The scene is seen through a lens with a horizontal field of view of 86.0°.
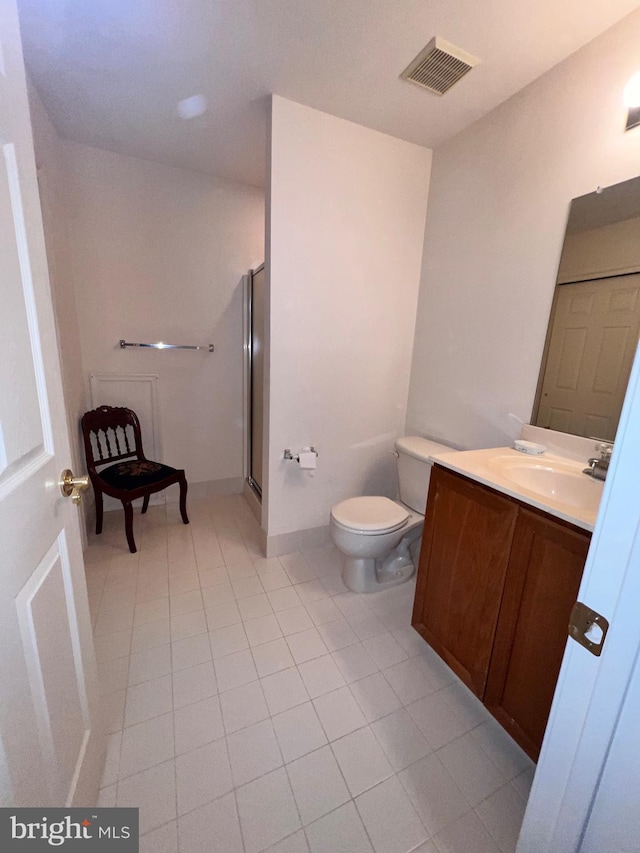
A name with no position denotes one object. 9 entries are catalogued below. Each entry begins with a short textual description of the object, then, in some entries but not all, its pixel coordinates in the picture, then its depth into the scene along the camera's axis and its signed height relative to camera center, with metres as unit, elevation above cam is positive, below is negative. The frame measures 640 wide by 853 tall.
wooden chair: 2.11 -0.81
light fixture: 1.19 +0.91
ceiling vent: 1.35 +1.18
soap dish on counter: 1.46 -0.36
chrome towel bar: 2.41 +0.00
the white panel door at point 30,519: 0.60 -0.35
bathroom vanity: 0.97 -0.68
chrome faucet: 1.20 -0.35
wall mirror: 1.25 +0.18
